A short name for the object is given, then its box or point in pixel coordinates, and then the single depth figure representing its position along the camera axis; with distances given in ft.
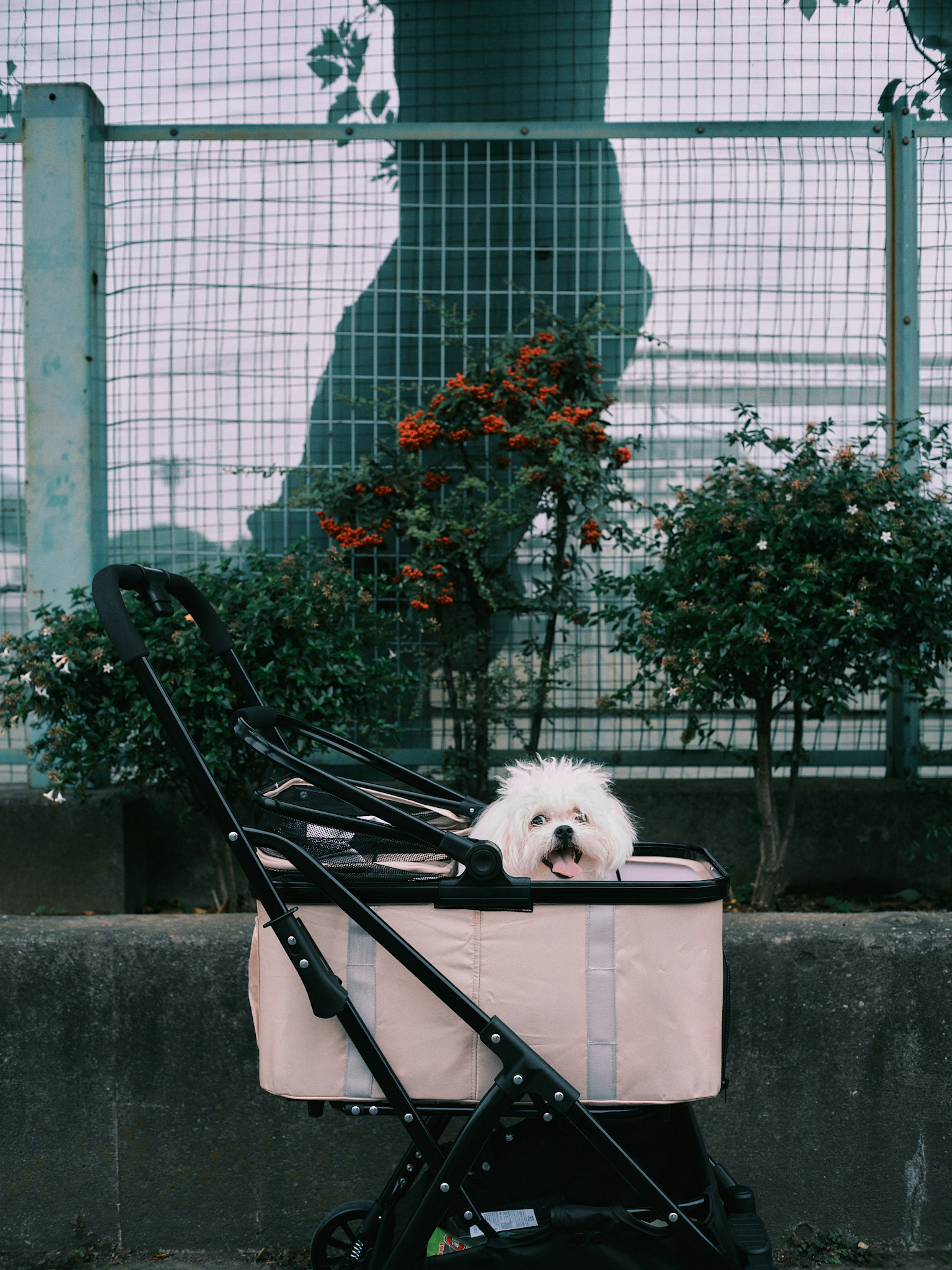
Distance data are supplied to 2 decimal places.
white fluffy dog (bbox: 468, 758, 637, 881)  5.41
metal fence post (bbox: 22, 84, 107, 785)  12.65
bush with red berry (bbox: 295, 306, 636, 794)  12.14
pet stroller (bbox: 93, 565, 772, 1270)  5.08
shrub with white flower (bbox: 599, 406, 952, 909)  10.04
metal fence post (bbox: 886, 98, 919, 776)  12.75
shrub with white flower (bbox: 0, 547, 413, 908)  10.10
